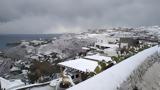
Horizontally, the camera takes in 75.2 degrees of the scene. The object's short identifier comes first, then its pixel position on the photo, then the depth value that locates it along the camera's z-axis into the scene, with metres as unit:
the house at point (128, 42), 17.30
